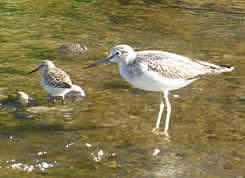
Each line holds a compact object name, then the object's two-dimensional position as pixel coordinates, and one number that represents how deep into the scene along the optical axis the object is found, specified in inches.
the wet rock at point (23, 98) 441.1
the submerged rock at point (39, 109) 435.4
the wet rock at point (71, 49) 549.4
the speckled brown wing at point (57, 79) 448.5
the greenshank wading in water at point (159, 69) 404.5
